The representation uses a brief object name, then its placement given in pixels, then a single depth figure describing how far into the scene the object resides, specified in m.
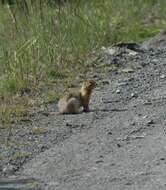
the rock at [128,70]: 23.17
